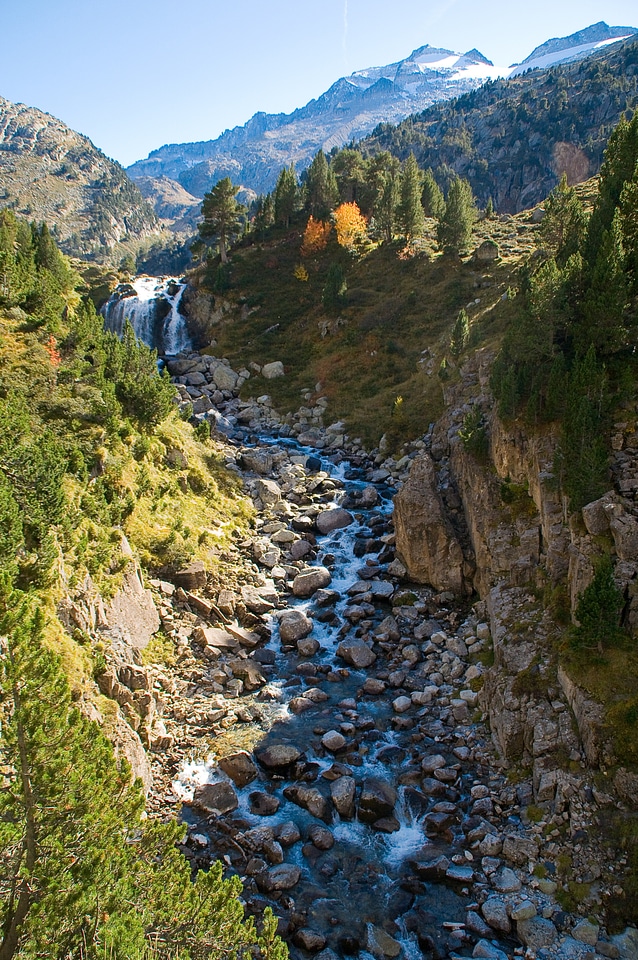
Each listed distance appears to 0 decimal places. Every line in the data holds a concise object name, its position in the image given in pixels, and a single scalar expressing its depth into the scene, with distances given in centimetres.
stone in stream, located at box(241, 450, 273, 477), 4422
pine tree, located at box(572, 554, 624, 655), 1731
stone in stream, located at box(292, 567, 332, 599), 3072
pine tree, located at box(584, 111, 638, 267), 3061
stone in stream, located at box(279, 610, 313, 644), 2691
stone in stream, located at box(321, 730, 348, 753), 2033
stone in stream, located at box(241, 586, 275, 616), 2859
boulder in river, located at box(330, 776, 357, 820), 1780
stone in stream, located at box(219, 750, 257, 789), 1873
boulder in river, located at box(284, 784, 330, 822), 1778
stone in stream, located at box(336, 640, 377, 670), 2531
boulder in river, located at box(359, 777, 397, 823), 1769
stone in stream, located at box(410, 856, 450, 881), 1566
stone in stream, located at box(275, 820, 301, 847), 1669
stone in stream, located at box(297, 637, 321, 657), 2611
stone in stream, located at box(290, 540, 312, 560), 3412
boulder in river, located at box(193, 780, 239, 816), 1756
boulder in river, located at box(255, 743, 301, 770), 1945
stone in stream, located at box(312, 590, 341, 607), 2978
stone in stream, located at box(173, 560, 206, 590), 2694
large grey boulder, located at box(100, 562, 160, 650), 2098
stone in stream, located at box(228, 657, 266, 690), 2357
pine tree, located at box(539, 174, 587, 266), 4840
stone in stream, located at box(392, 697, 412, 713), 2227
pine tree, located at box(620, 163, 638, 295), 2669
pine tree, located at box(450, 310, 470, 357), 4825
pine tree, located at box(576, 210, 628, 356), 2434
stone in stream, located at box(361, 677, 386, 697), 2341
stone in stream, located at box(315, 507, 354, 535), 3722
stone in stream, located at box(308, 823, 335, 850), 1669
